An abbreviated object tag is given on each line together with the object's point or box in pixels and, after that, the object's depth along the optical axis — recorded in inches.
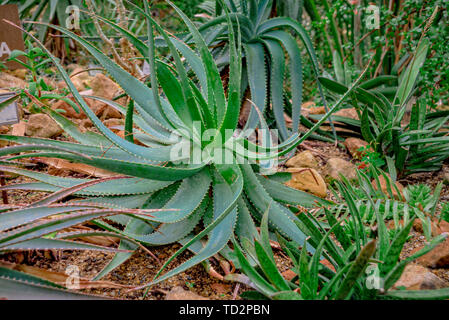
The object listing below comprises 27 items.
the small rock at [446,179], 61.7
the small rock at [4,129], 61.1
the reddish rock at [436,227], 45.0
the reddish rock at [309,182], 56.2
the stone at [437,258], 41.7
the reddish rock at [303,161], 64.0
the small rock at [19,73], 111.6
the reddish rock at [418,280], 33.0
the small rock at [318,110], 84.0
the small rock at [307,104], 95.7
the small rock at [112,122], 66.1
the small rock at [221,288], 38.1
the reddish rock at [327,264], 38.8
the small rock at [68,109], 73.5
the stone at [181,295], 33.0
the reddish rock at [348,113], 78.4
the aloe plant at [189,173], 39.9
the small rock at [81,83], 95.7
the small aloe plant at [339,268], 28.5
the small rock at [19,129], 59.7
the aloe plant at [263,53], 62.1
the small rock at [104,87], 81.0
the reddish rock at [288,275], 38.7
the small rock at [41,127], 63.2
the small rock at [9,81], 88.4
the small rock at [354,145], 68.2
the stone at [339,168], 61.3
